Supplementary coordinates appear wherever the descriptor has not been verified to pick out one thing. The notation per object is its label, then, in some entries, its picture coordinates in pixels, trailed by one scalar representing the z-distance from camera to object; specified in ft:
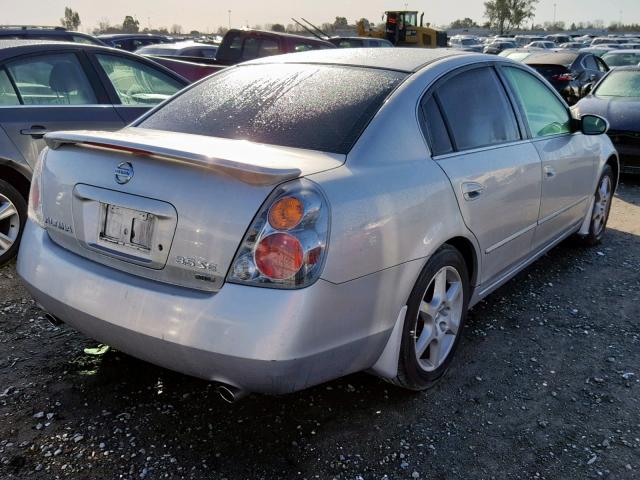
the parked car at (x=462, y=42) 143.74
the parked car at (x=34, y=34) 26.58
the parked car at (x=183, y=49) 42.50
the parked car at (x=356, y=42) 59.17
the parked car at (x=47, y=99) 14.24
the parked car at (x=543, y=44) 126.31
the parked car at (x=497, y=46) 108.41
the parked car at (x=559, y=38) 166.30
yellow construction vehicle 90.38
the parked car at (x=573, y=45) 135.13
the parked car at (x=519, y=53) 52.28
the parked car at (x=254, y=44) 33.73
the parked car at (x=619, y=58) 57.41
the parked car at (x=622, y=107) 24.66
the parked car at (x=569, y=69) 43.91
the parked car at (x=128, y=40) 58.61
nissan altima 7.04
